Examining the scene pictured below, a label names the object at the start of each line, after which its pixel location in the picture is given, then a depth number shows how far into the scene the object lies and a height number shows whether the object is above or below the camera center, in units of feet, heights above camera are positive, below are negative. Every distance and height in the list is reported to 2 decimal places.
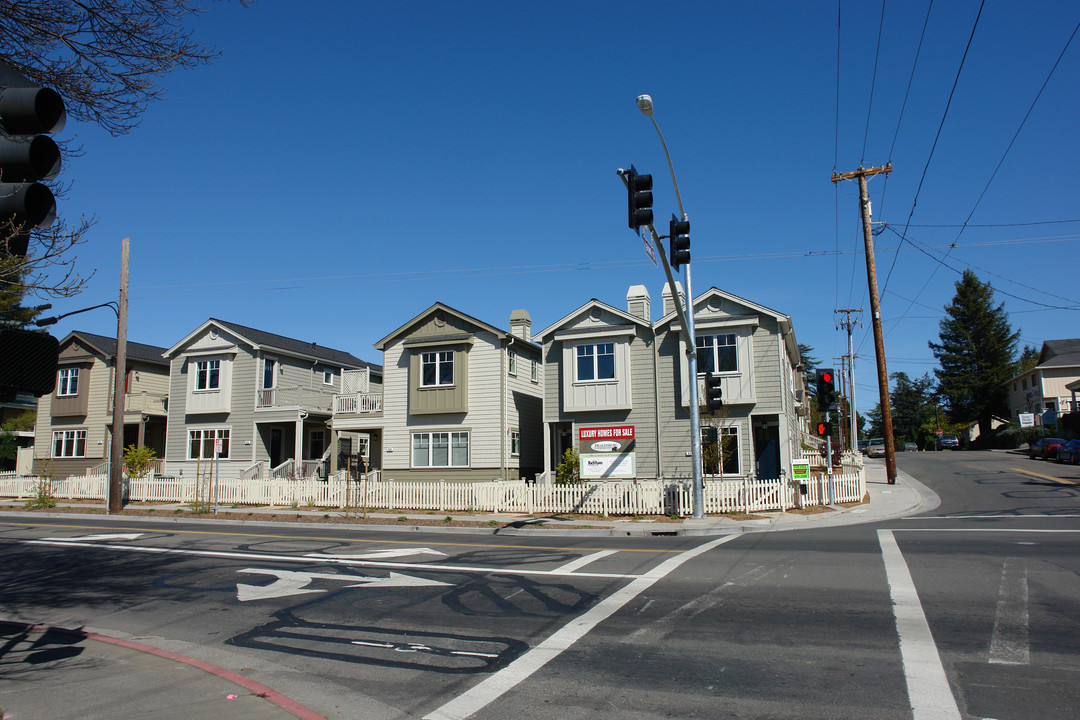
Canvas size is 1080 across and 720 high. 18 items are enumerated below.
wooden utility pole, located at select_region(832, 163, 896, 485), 97.09 +19.61
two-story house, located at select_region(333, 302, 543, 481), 100.37 +6.86
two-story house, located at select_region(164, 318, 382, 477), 116.67 +8.45
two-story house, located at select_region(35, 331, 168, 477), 131.95 +10.38
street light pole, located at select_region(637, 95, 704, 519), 65.57 +4.29
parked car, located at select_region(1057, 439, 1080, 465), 129.80 -1.93
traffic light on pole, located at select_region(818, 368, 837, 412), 70.87 +5.28
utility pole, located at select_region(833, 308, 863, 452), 168.75 +15.25
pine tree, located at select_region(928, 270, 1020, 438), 248.52 +31.00
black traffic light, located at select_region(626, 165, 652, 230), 43.02 +14.77
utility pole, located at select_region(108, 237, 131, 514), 86.94 +6.81
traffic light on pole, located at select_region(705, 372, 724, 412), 65.21 +4.93
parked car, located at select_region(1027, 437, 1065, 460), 140.40 -1.06
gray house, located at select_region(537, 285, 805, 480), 89.81 +8.36
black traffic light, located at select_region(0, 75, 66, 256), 11.56 +5.06
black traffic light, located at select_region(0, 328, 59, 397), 12.01 +1.64
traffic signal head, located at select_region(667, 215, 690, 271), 53.88 +15.20
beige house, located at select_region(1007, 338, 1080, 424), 202.28 +18.21
